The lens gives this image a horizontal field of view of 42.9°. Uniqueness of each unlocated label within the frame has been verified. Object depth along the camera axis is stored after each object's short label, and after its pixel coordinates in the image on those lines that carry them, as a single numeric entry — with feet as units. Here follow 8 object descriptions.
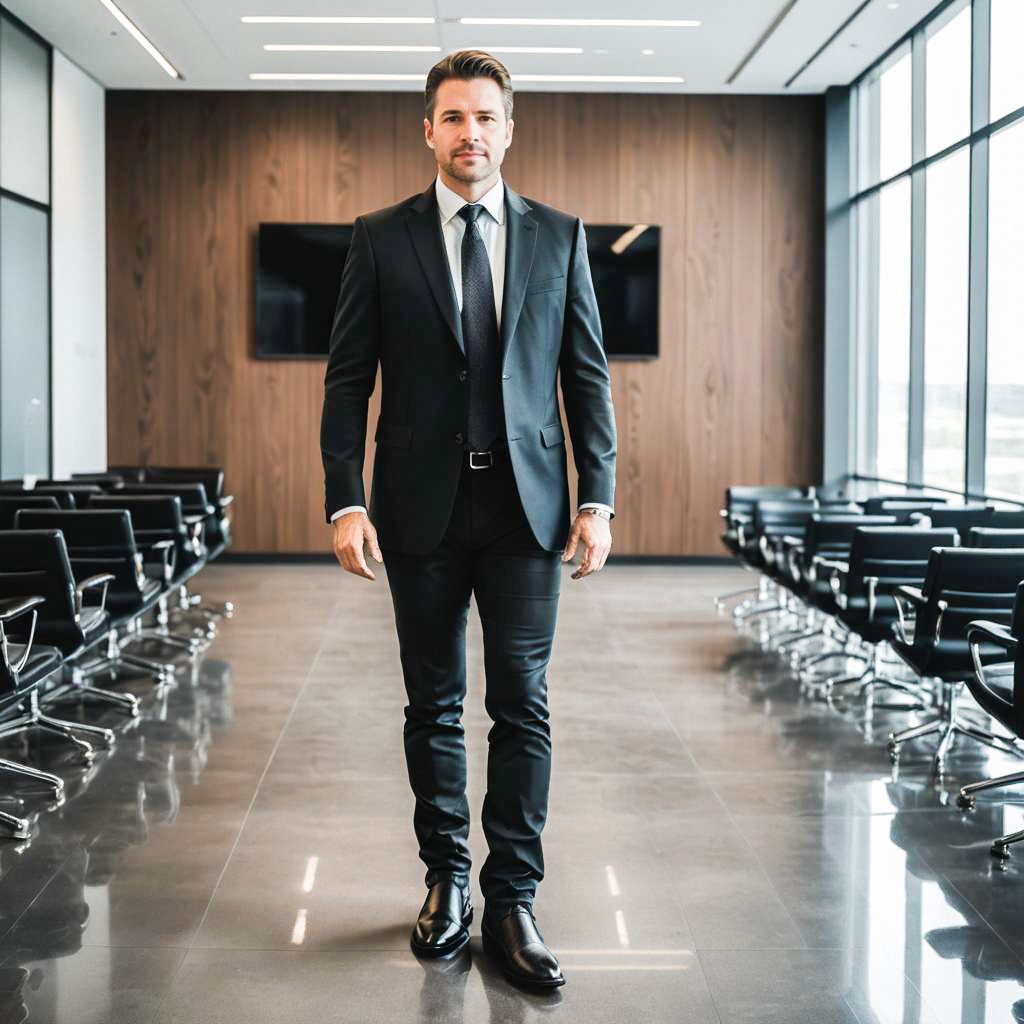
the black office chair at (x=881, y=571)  17.71
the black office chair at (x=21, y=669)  12.50
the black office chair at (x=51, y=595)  14.60
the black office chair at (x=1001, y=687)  11.43
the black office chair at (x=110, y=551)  18.01
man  8.82
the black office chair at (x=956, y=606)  14.65
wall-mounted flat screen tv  36.47
